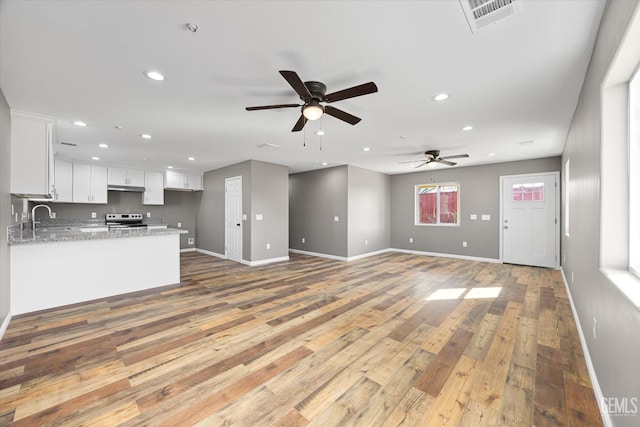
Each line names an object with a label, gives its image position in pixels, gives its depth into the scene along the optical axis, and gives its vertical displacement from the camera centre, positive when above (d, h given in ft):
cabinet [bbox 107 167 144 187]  21.48 +2.98
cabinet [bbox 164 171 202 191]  24.11 +2.88
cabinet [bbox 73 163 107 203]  19.93 +2.23
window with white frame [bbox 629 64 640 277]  4.88 +0.73
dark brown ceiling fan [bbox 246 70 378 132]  6.68 +3.27
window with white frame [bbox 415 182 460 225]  23.02 +0.73
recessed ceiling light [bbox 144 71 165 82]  7.52 +4.02
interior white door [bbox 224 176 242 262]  20.66 -0.50
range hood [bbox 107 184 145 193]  21.55 +2.04
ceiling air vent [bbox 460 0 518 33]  5.07 +4.04
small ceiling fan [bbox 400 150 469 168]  16.62 +3.61
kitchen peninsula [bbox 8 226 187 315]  10.23 -2.41
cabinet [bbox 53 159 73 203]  18.92 +2.31
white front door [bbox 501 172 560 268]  18.21 -0.57
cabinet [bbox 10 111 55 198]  10.28 +2.31
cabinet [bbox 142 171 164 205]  23.44 +2.11
